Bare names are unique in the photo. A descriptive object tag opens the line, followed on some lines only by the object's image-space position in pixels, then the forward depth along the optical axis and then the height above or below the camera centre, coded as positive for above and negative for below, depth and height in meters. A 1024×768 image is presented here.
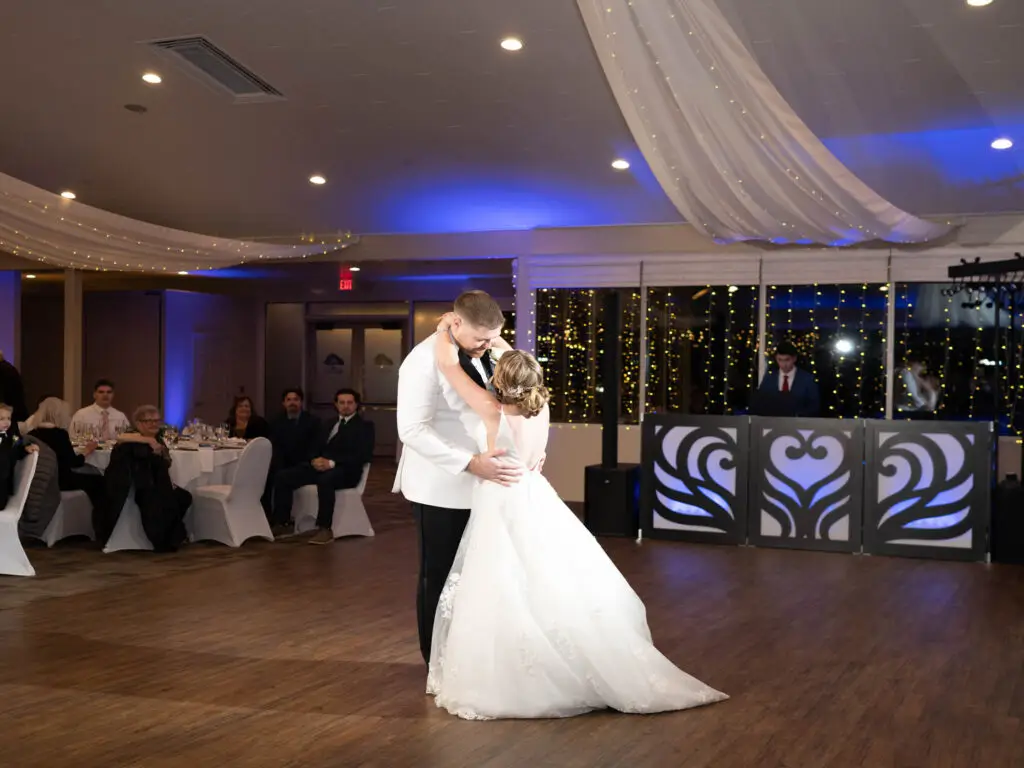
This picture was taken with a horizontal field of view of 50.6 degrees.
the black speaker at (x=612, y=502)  8.99 -0.99
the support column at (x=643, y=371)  11.31 +0.13
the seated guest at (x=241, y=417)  9.29 -0.32
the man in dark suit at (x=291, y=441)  8.80 -0.49
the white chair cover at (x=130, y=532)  7.64 -1.09
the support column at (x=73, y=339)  12.95 +0.47
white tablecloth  8.05 -0.64
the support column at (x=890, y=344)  10.37 +0.40
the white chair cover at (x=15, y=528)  6.62 -0.92
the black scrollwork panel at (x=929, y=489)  7.98 -0.78
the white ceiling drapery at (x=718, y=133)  4.76 +1.37
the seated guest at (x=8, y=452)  6.62 -0.46
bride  3.91 -0.83
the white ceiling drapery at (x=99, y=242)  7.53 +1.13
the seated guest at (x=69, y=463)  7.82 -0.63
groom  4.03 -0.26
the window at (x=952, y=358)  10.18 +0.26
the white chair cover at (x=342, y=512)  8.50 -1.05
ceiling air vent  7.27 +2.19
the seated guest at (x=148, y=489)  7.60 -0.78
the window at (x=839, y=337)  10.52 +0.47
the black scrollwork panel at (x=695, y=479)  8.58 -0.77
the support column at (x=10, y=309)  14.15 +0.91
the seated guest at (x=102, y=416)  9.38 -0.33
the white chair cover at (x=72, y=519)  7.90 -1.05
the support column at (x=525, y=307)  11.62 +0.81
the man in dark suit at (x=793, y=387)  9.15 -0.02
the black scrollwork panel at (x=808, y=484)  8.28 -0.77
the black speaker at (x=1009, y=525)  7.91 -1.02
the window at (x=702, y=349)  10.99 +0.36
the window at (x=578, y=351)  11.48 +0.34
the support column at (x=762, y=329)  10.81 +0.55
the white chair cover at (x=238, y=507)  7.96 -0.95
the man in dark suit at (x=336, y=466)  8.41 -0.67
